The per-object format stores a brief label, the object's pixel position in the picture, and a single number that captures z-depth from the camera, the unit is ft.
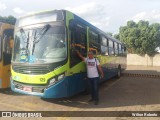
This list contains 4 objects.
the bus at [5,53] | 16.42
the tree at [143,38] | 62.93
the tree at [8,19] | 51.06
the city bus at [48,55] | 12.77
